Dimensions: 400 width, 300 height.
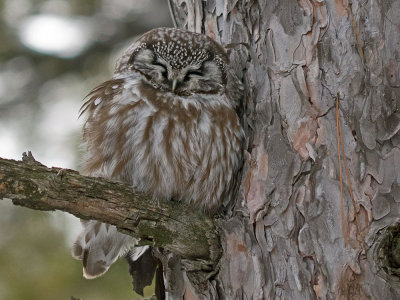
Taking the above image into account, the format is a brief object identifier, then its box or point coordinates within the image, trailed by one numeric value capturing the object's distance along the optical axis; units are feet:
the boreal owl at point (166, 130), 18.38
